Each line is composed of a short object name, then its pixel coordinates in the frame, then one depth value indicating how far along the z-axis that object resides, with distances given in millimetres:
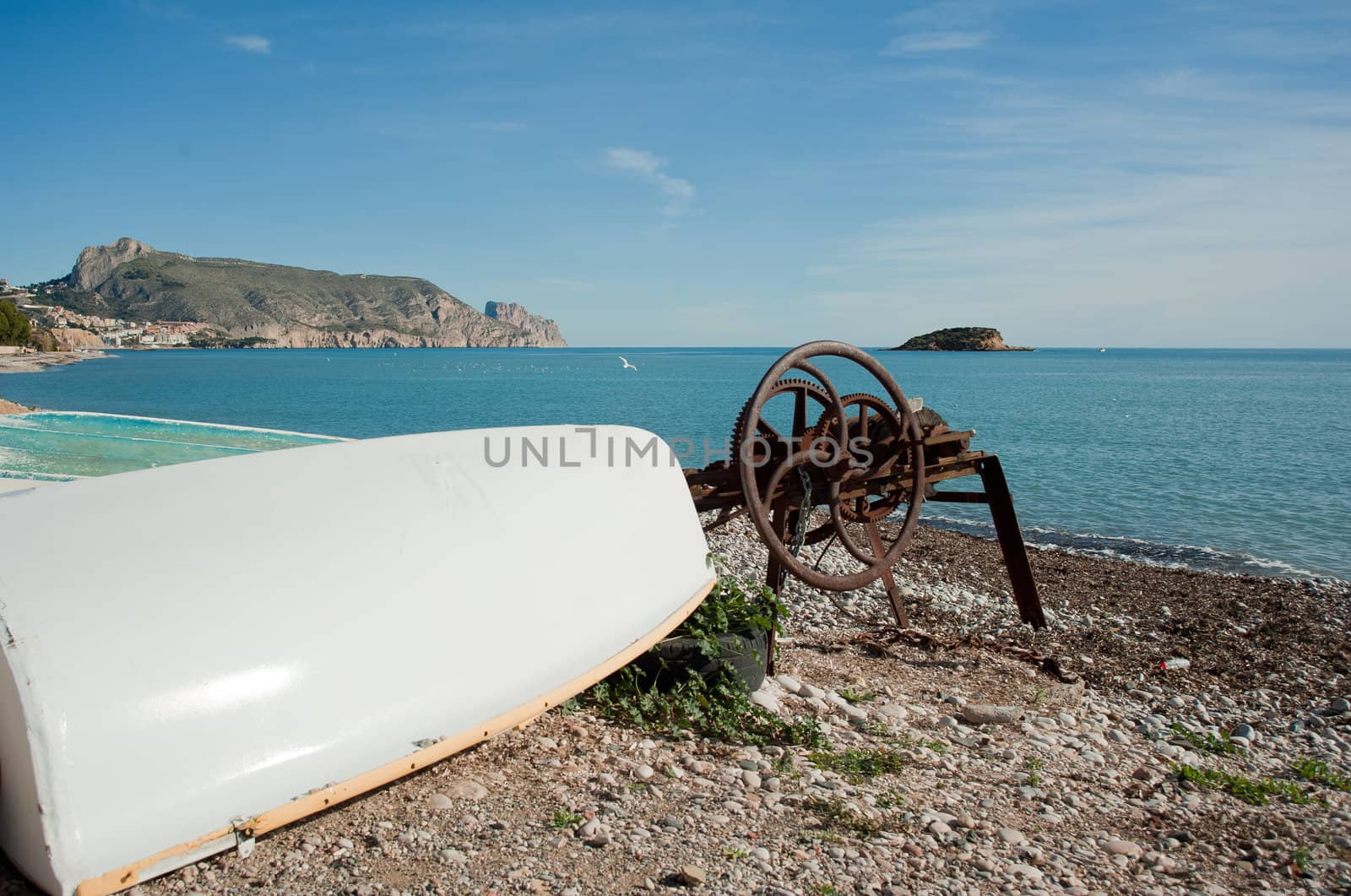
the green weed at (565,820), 3670
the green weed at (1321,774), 5392
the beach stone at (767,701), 5266
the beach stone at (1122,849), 4008
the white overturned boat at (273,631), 2752
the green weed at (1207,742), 5910
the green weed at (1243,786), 4914
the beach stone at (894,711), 5582
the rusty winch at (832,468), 5668
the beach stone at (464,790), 3889
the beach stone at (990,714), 5688
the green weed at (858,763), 4562
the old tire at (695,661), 5094
